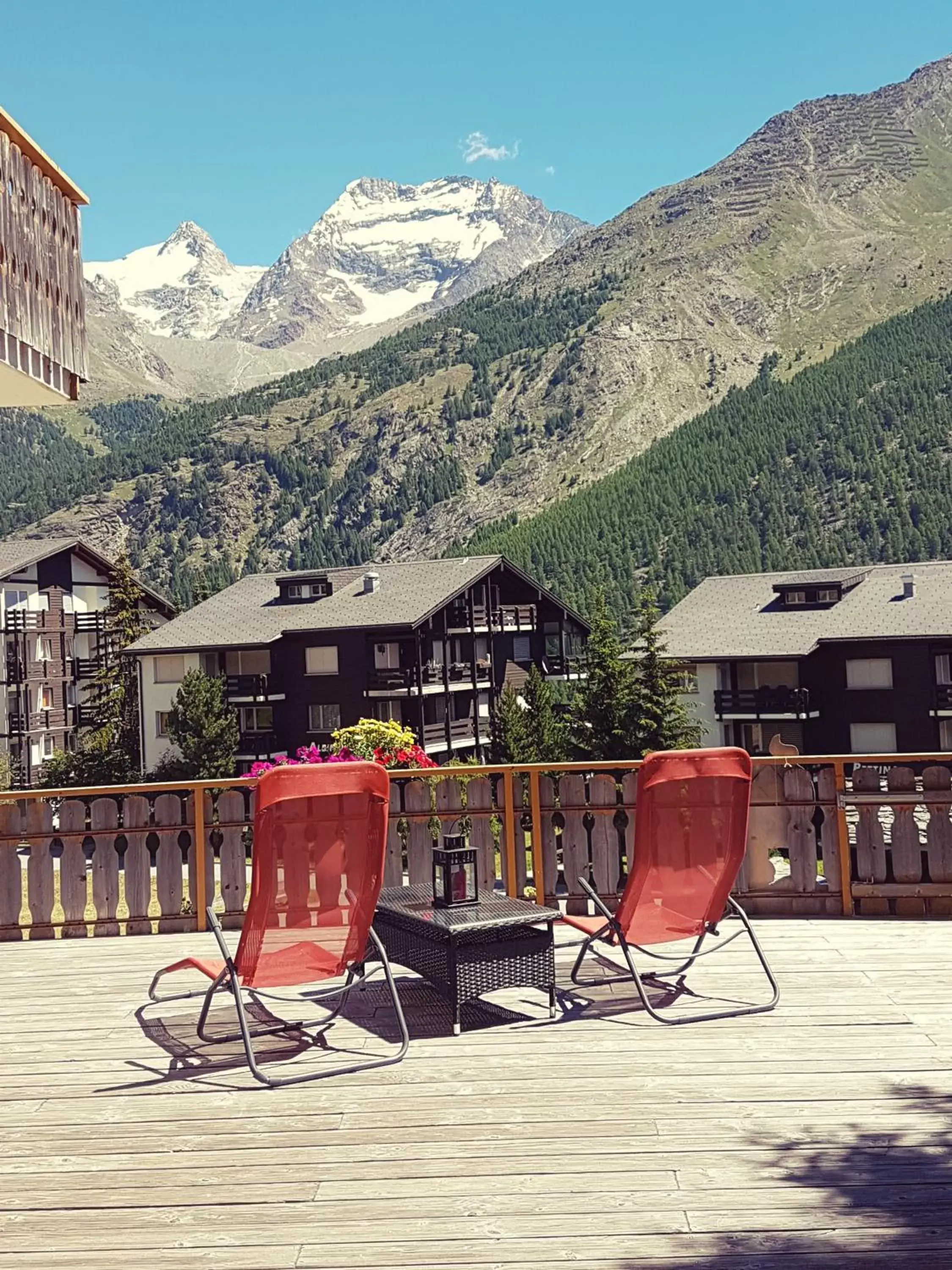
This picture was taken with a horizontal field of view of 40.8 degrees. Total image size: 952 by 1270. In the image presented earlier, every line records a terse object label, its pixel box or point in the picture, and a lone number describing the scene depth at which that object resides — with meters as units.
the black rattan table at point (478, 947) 5.77
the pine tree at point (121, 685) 51.00
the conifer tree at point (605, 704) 43.69
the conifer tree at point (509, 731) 45.47
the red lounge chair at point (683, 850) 5.98
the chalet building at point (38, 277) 6.09
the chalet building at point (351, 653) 47.69
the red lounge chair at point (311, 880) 5.32
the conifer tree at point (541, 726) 46.00
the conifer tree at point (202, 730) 45.97
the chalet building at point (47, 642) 50.28
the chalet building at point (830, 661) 46.44
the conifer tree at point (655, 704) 43.28
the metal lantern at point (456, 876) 6.23
